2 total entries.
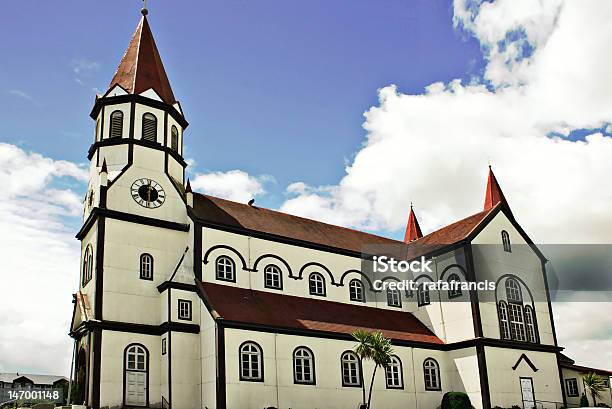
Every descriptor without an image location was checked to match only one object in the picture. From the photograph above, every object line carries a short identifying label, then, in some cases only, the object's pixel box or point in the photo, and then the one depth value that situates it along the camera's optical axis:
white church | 30.44
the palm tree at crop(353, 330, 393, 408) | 31.50
